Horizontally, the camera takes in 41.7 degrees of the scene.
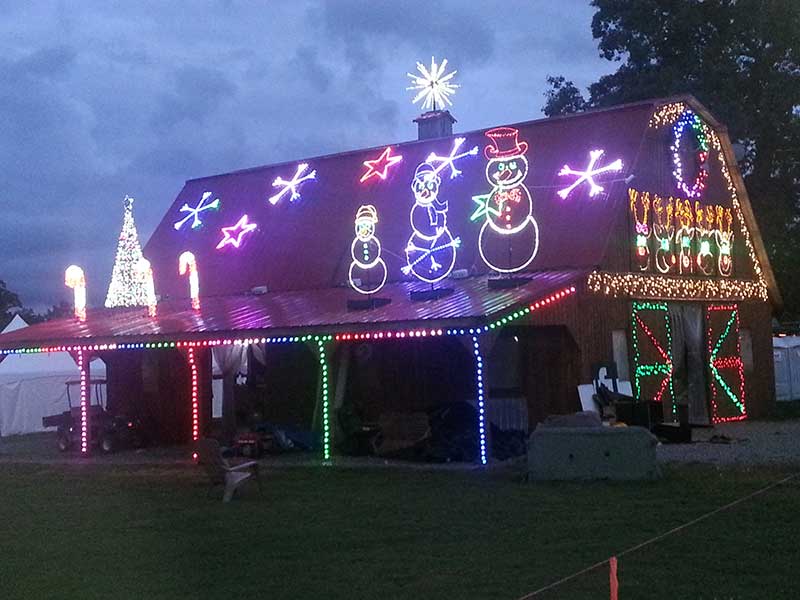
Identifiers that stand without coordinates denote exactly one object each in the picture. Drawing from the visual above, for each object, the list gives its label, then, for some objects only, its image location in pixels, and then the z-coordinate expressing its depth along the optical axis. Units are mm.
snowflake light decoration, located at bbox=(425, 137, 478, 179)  22047
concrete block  13695
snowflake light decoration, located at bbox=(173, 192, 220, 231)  26344
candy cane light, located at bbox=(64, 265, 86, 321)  23109
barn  18656
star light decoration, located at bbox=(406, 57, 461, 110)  25594
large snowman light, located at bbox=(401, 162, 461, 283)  20828
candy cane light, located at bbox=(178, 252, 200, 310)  22203
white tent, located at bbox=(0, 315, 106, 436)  28719
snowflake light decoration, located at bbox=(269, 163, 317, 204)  25016
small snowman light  21078
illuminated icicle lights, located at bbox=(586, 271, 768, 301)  19422
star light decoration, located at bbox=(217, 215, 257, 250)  24984
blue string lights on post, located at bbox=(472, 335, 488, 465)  15812
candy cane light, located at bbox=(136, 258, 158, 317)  22859
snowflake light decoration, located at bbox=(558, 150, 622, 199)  20062
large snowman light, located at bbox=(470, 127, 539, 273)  19547
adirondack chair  13438
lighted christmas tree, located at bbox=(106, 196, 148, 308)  24328
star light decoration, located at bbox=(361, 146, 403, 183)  23438
